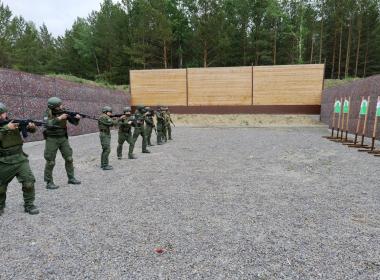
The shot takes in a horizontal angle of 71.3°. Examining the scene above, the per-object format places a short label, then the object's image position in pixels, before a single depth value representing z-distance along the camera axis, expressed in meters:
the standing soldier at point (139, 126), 9.26
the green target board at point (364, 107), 11.70
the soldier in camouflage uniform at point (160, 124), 12.58
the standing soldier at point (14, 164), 4.24
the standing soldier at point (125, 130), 8.71
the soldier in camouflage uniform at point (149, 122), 11.12
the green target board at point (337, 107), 15.75
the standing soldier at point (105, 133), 7.52
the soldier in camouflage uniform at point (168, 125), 13.94
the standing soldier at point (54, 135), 5.68
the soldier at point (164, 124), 13.21
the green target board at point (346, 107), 13.58
